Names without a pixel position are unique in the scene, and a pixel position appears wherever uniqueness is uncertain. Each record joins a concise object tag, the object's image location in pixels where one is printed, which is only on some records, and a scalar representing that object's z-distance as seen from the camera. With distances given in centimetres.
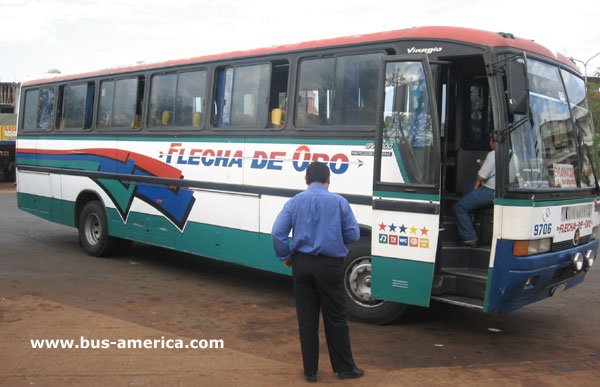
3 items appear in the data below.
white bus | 559
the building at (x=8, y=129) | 2872
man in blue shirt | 464
